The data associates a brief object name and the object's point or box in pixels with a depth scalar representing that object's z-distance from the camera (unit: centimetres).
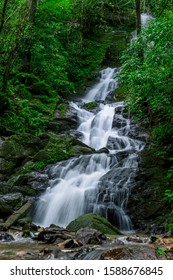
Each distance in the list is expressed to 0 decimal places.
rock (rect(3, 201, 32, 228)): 791
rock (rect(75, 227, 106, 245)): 593
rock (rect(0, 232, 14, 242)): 641
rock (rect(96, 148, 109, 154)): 1246
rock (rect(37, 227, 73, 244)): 622
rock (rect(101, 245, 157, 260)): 443
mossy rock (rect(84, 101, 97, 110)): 1731
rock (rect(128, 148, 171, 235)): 889
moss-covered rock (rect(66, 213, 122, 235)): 742
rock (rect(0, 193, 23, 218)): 871
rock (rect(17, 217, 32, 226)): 823
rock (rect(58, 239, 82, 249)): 557
